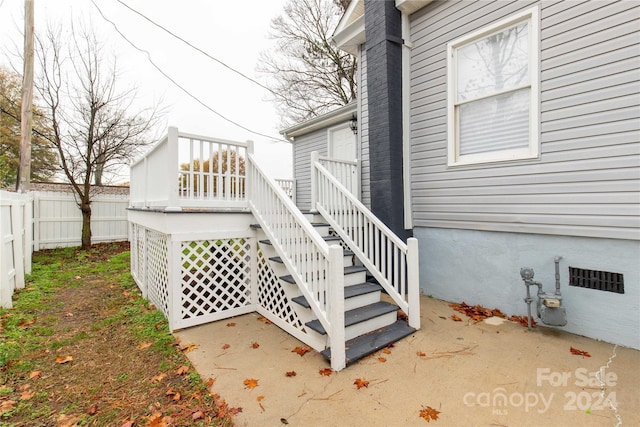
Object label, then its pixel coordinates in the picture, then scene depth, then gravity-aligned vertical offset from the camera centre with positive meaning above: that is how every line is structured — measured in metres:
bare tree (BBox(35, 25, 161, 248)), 8.37 +3.48
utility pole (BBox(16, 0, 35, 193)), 7.02 +2.89
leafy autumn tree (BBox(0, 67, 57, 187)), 9.86 +3.37
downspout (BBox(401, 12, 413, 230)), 4.69 +1.56
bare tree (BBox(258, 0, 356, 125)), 13.22 +7.38
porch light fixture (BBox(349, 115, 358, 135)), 6.80 +2.16
